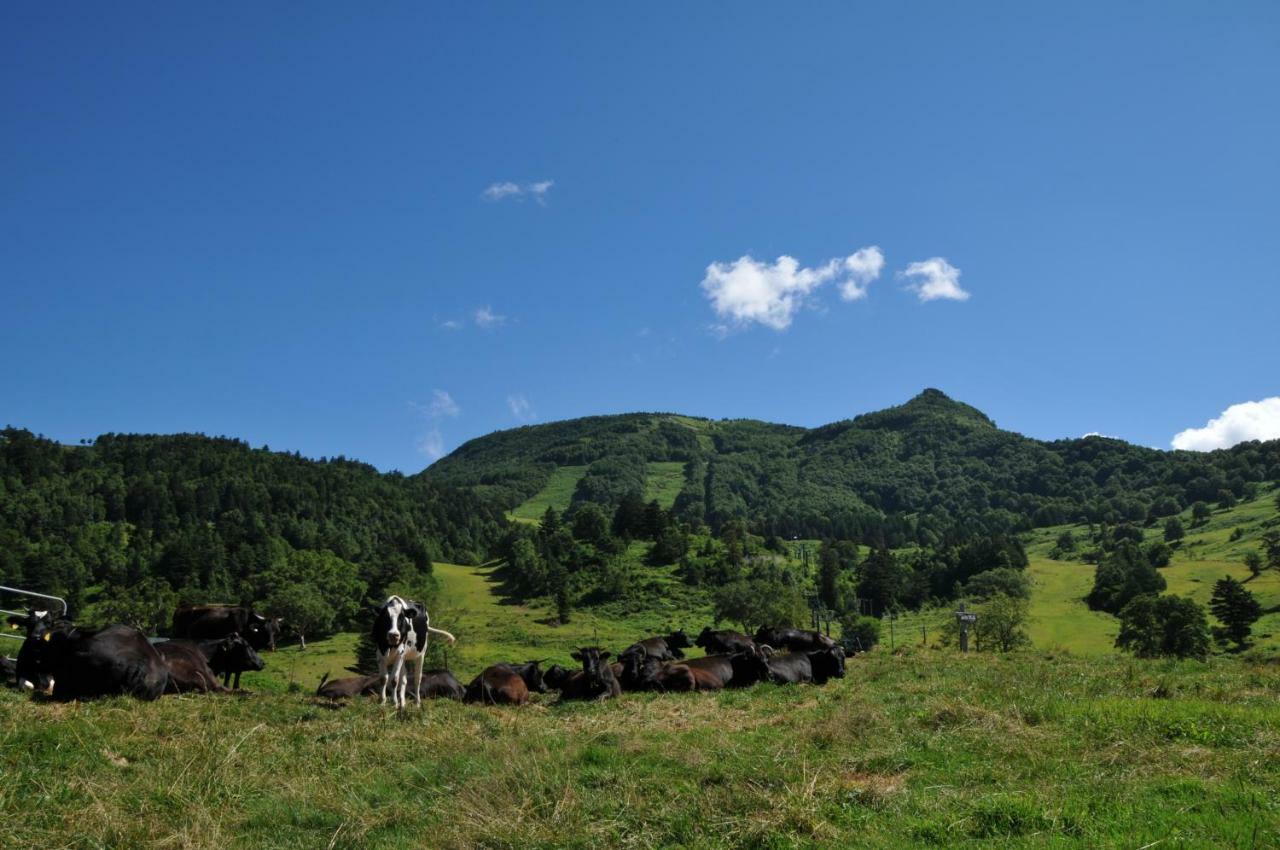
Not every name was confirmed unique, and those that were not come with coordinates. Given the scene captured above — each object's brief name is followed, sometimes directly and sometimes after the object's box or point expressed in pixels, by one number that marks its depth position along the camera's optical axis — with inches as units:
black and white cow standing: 604.1
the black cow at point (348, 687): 639.8
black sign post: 1312.7
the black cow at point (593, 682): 697.0
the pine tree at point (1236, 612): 3531.0
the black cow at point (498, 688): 670.5
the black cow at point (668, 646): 1054.4
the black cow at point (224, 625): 850.1
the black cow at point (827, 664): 825.5
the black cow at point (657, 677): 737.6
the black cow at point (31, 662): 548.7
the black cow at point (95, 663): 518.9
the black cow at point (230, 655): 727.7
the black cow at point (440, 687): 671.8
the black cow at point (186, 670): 587.2
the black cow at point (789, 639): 1077.5
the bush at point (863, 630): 4598.9
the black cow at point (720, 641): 1062.0
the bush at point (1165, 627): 2871.6
